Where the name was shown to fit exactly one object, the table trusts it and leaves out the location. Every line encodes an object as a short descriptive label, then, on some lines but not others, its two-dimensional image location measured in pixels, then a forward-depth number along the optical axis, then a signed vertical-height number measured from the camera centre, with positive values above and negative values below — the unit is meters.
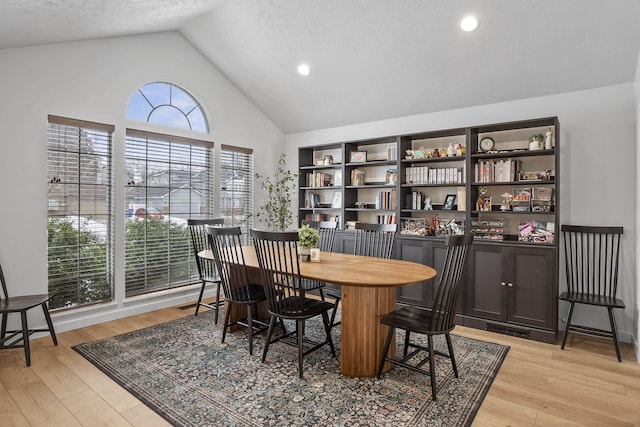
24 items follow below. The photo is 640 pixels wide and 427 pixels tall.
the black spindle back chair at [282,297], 2.56 -0.65
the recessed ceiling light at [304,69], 4.38 +1.74
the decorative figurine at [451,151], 4.08 +0.69
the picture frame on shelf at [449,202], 4.19 +0.11
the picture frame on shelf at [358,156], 4.88 +0.75
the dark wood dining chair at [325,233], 4.00 -0.25
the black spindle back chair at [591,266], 3.22 -0.52
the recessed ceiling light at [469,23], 3.16 +1.68
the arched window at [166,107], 4.17 +1.27
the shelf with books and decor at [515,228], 3.42 -0.16
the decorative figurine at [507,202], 3.77 +0.10
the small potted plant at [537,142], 3.56 +0.69
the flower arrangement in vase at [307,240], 3.13 -0.25
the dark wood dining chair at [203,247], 3.83 -0.43
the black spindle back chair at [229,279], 2.98 -0.60
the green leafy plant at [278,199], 5.57 +0.19
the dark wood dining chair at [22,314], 2.78 -0.85
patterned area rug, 2.13 -1.20
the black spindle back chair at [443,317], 2.30 -0.72
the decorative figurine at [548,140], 3.50 +0.70
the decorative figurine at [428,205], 4.31 +0.08
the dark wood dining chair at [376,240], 3.57 -0.30
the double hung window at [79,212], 3.54 -0.02
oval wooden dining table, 2.56 -0.75
